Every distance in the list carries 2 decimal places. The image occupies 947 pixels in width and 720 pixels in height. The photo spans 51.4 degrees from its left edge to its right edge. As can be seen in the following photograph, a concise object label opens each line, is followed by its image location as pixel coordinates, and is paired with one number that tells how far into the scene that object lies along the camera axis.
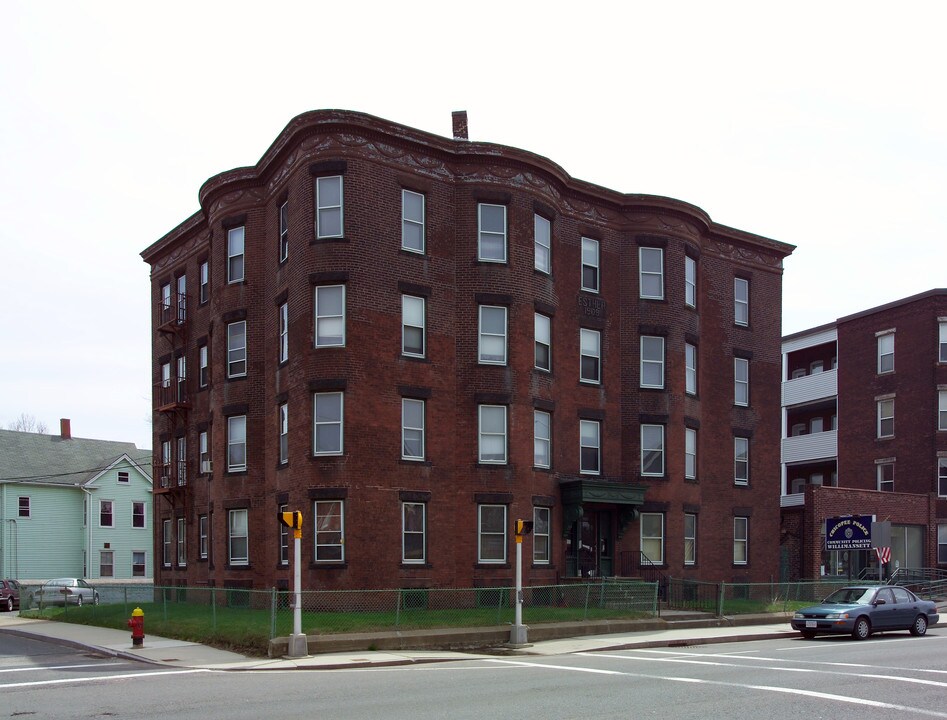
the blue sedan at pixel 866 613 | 25.00
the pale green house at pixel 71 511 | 58.38
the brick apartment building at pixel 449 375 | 28.67
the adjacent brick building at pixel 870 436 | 41.00
